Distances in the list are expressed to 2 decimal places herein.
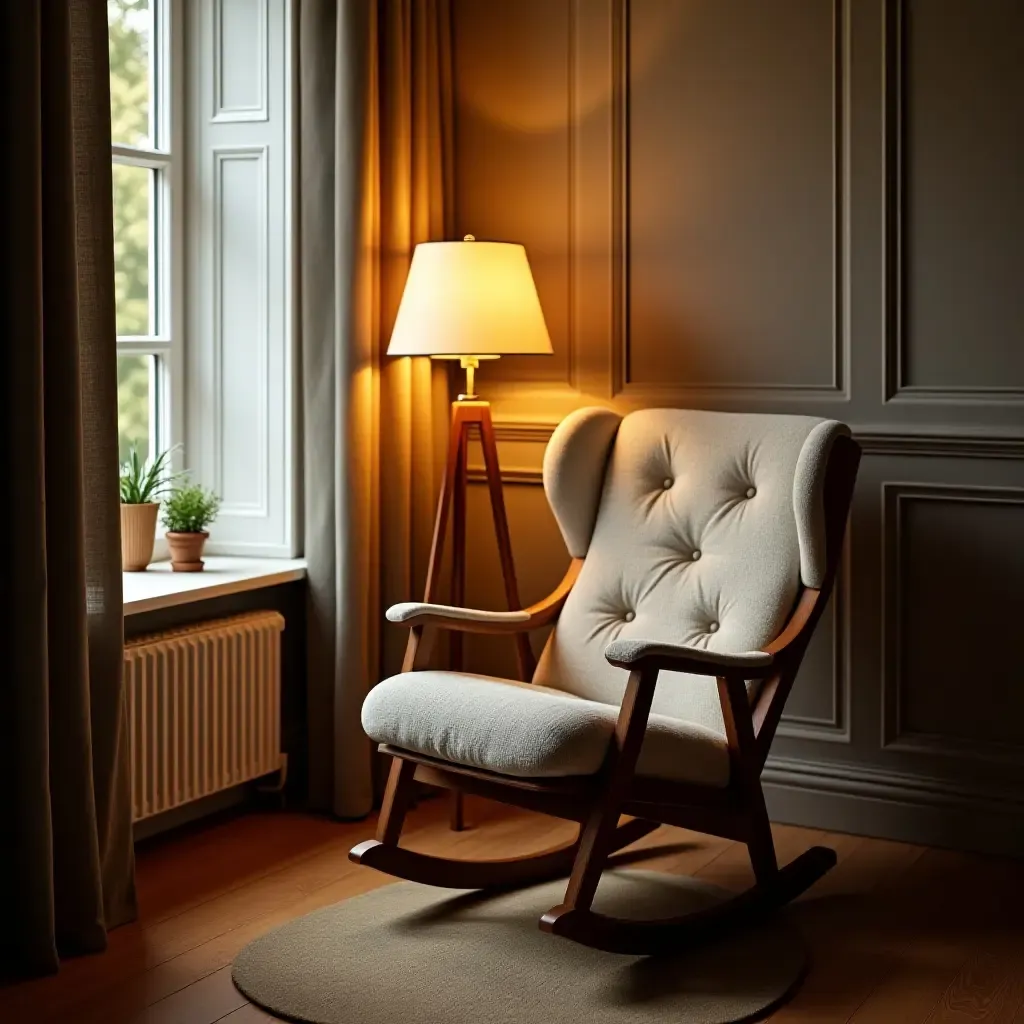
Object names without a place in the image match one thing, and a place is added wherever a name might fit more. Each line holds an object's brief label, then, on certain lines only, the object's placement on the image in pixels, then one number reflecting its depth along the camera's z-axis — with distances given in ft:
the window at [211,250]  12.07
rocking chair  8.44
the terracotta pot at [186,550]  11.52
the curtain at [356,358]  11.49
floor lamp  10.89
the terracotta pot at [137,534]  11.39
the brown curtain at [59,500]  8.36
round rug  8.05
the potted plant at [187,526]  11.53
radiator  10.43
